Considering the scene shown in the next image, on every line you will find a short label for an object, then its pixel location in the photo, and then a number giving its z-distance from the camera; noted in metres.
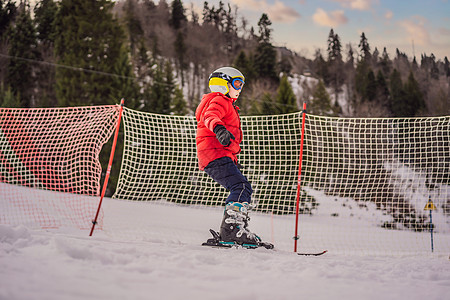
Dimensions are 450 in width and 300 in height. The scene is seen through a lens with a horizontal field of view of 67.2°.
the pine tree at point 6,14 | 31.03
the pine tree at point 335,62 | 47.25
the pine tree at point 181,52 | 41.66
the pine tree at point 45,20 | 28.23
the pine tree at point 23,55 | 23.47
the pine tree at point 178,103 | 19.59
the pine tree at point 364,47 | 48.34
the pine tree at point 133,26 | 43.06
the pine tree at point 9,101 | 18.09
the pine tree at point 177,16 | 50.97
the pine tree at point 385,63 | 45.16
